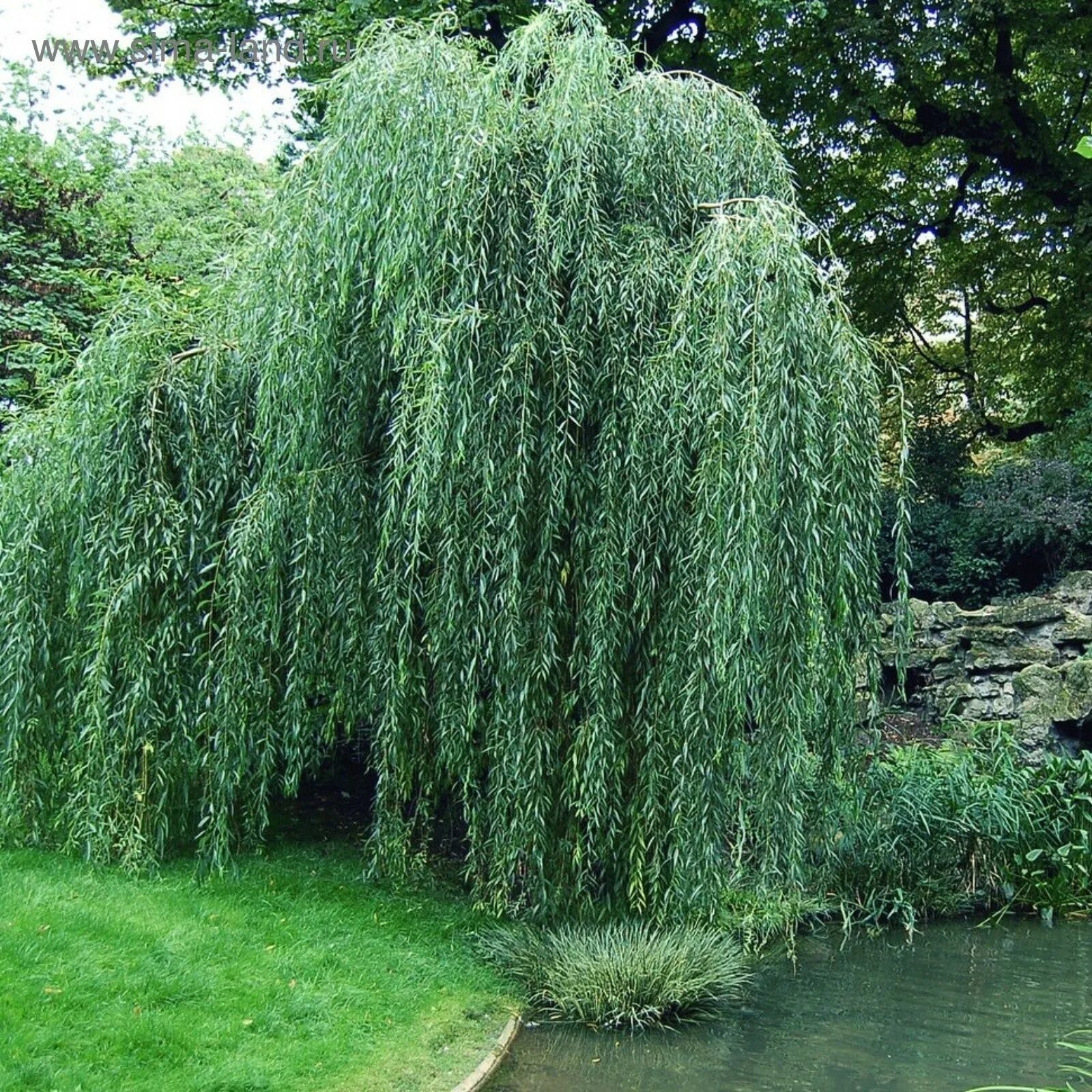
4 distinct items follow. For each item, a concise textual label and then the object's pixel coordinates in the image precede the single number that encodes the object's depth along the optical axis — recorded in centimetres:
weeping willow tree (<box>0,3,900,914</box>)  579
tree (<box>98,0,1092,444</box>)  1211
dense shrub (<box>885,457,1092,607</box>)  1249
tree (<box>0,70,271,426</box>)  1197
